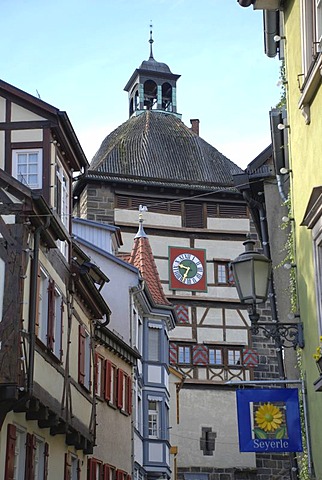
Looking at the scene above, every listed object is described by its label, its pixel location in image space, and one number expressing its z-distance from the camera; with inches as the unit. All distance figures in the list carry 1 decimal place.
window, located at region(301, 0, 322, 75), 380.0
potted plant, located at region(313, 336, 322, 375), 339.8
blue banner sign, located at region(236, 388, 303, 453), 409.4
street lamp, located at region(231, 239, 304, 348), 371.9
